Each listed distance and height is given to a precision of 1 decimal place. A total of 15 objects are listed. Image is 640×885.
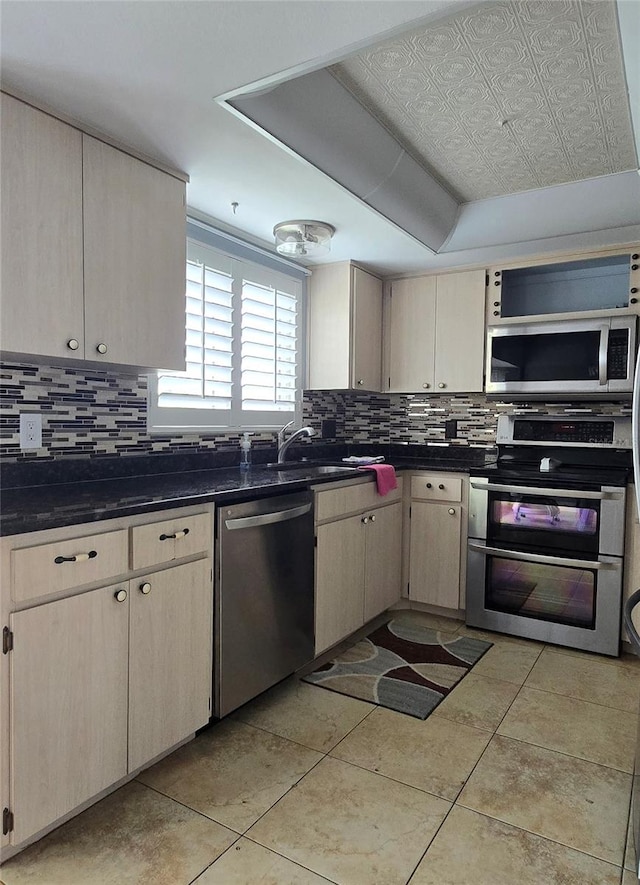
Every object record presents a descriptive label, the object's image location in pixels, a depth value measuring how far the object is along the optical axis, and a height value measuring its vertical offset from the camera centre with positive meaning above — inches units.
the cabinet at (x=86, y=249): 67.0 +21.3
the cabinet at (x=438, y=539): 128.8 -28.2
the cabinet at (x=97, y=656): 57.0 -28.1
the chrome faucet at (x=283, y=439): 122.3 -5.3
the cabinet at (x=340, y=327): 137.0 +21.5
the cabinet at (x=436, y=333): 137.9 +20.9
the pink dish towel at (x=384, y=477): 120.0 -13.1
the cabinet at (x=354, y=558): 104.7 -29.1
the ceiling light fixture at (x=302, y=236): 108.8 +34.2
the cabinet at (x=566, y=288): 122.7 +30.0
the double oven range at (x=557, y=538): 111.7 -24.6
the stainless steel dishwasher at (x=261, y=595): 81.5 -28.3
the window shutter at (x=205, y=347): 107.1 +12.8
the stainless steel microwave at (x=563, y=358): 119.7 +13.4
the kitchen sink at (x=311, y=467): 117.2 -11.7
